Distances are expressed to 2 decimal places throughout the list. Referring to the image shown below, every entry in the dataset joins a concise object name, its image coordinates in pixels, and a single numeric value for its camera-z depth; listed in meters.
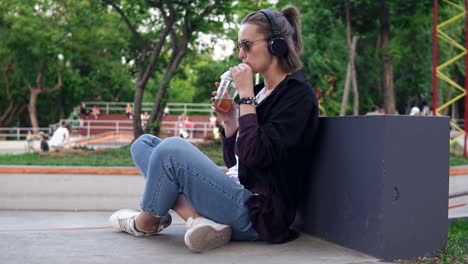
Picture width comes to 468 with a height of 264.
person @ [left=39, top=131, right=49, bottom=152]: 17.47
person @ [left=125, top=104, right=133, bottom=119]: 31.42
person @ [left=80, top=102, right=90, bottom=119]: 31.97
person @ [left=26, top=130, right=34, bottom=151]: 25.14
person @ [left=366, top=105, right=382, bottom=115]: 16.25
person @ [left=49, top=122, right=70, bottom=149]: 17.19
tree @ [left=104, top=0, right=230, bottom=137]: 12.77
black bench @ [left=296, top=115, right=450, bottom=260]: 2.93
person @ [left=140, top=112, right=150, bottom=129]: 13.93
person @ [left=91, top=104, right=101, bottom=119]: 32.34
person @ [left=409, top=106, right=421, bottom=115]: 21.05
